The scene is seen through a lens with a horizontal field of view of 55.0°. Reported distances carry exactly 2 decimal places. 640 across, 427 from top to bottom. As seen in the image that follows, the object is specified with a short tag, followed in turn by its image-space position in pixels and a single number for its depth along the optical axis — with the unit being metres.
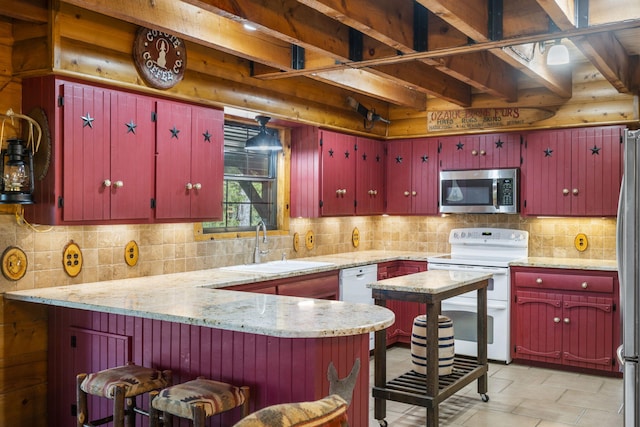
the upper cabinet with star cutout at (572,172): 5.50
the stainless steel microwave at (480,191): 5.95
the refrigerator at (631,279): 2.68
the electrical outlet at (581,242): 5.86
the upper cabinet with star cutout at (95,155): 3.48
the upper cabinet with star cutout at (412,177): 6.48
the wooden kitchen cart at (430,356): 3.93
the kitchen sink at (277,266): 4.83
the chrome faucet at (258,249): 5.32
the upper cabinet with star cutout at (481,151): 6.02
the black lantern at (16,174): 3.38
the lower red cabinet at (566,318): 5.23
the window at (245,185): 5.23
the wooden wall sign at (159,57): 3.85
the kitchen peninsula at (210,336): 2.71
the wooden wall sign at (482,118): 5.85
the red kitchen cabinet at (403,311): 6.17
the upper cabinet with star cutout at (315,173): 5.73
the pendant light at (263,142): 4.97
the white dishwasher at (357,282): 5.47
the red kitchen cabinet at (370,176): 6.32
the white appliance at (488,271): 5.64
